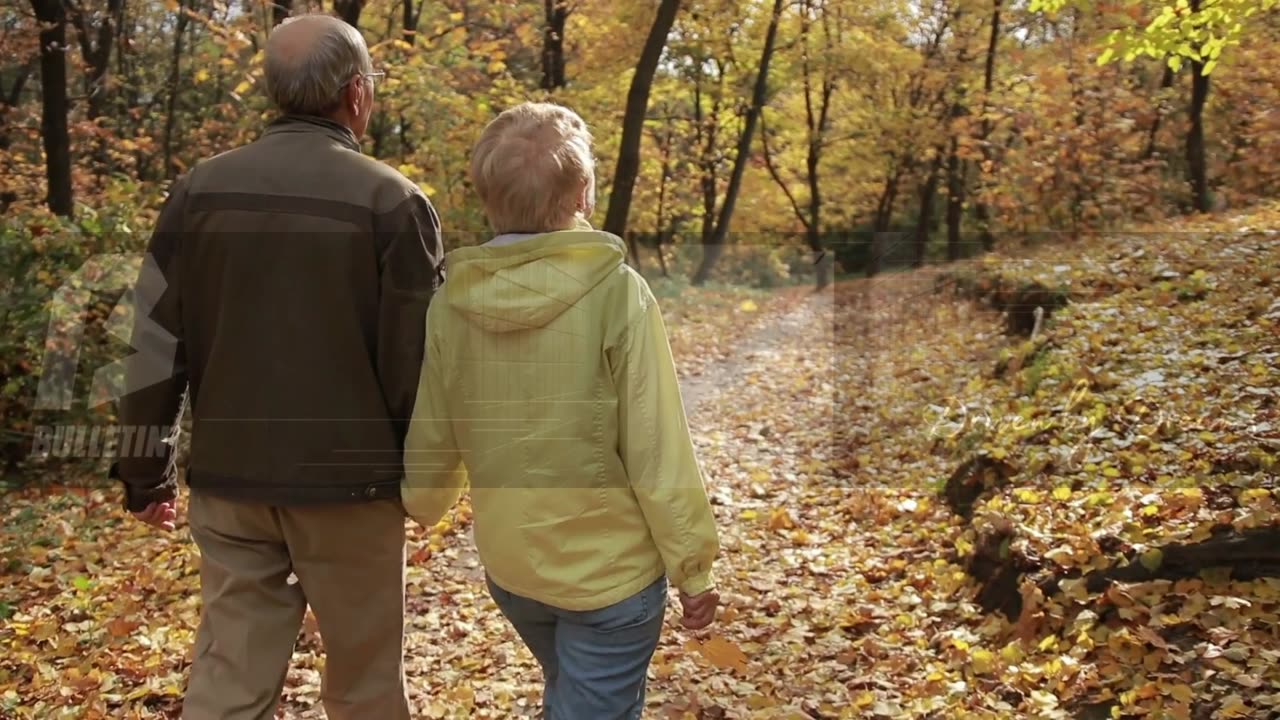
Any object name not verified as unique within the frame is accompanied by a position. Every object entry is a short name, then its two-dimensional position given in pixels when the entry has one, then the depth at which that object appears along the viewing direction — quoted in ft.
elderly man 7.29
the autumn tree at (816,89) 64.54
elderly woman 6.79
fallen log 11.50
